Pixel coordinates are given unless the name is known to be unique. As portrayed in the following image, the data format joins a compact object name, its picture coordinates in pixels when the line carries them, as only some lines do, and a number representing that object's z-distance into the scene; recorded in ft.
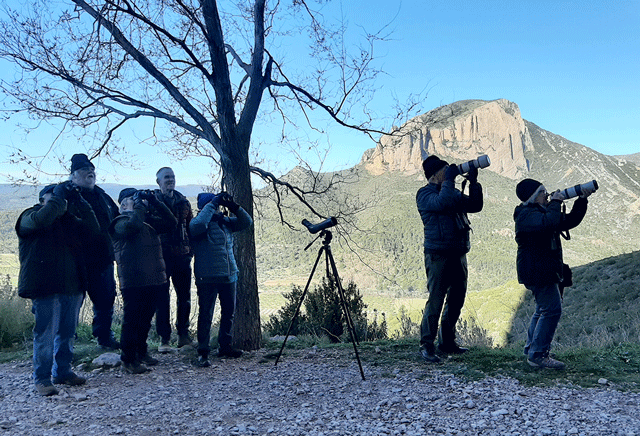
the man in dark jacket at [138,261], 15.78
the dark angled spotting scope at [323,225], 15.48
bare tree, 19.60
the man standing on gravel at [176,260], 18.53
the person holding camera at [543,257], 14.78
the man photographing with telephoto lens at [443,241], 15.39
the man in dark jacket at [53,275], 14.10
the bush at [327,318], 25.95
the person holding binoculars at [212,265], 16.98
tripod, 15.05
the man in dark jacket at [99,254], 16.48
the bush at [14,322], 23.75
